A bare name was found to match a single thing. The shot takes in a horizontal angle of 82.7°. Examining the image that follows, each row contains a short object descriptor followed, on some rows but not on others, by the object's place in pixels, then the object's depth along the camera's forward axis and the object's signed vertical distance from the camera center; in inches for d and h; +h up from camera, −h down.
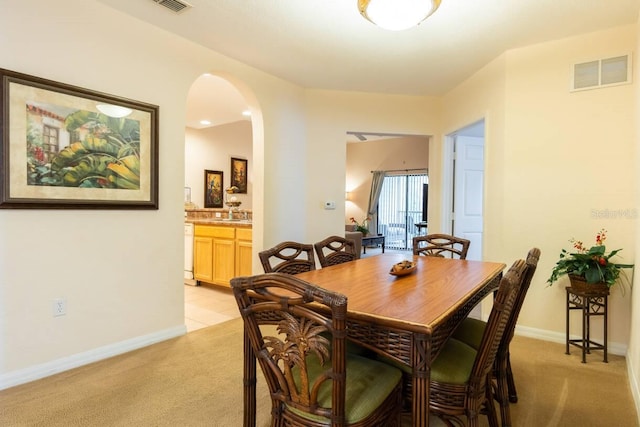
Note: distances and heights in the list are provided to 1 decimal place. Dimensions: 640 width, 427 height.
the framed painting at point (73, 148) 84.8 +13.5
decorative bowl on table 77.1 -14.3
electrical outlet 93.2 -28.0
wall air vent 108.0 +40.4
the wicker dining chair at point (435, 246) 109.4 -13.5
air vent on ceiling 97.1 +53.0
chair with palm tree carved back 43.1 -21.7
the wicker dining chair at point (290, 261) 78.8 -14.3
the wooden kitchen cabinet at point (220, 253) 166.6 -25.4
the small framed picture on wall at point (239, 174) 268.8 +20.1
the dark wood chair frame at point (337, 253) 98.0 -14.7
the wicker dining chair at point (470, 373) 52.0 -26.5
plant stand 103.1 -31.4
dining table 47.3 -15.6
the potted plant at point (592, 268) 100.2 -17.7
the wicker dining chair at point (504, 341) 64.9 -27.1
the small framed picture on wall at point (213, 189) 256.8 +8.1
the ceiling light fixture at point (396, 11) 73.2 +39.8
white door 176.9 +7.2
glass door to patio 374.0 -5.7
